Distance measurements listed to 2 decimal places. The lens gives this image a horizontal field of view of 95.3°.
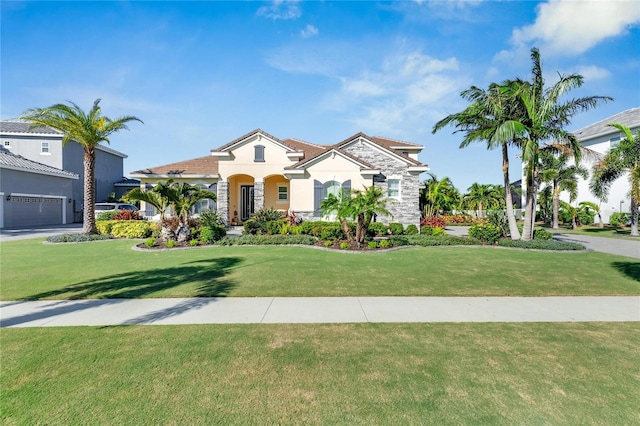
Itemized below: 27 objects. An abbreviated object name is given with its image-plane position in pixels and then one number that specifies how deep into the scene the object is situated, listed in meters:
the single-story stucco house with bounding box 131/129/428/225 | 19.83
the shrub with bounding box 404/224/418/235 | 18.97
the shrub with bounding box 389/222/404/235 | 19.03
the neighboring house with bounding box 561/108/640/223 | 27.69
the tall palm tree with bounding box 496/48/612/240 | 14.02
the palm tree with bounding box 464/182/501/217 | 33.84
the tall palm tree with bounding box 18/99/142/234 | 16.67
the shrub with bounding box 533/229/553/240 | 15.54
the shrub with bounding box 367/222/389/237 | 18.44
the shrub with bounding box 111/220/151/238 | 17.36
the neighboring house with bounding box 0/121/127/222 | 29.77
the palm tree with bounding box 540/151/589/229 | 25.58
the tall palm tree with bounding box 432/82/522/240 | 14.84
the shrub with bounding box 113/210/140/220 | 20.28
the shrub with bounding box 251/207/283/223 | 18.20
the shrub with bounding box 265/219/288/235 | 17.59
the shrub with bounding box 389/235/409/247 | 14.44
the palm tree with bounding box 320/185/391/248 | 13.41
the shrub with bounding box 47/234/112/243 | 15.73
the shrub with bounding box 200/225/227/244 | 14.79
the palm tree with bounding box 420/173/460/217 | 25.99
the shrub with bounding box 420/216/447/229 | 22.17
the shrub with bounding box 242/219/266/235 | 17.78
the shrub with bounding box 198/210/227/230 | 16.52
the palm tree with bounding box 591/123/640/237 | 17.52
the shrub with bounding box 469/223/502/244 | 15.31
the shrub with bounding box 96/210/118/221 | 20.78
